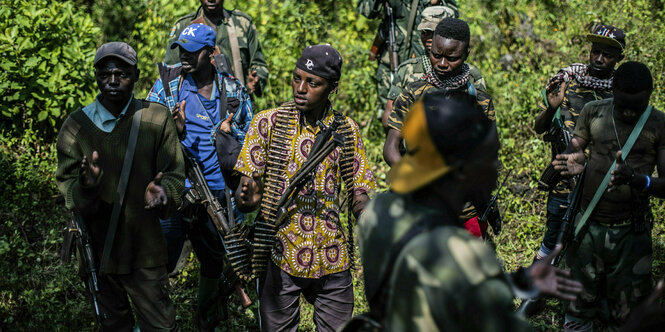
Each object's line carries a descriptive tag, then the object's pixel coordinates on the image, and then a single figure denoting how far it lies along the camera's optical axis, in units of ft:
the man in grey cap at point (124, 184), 14.80
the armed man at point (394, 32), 26.81
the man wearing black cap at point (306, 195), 14.28
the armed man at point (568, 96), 19.08
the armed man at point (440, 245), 7.59
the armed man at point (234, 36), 23.17
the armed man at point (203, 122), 18.52
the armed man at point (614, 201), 15.90
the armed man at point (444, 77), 16.79
